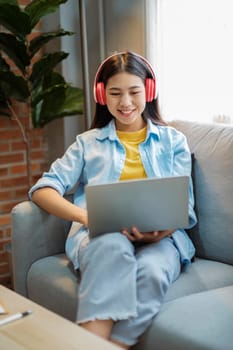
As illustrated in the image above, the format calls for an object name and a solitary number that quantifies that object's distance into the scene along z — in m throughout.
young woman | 1.73
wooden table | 1.28
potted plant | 2.62
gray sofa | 1.89
